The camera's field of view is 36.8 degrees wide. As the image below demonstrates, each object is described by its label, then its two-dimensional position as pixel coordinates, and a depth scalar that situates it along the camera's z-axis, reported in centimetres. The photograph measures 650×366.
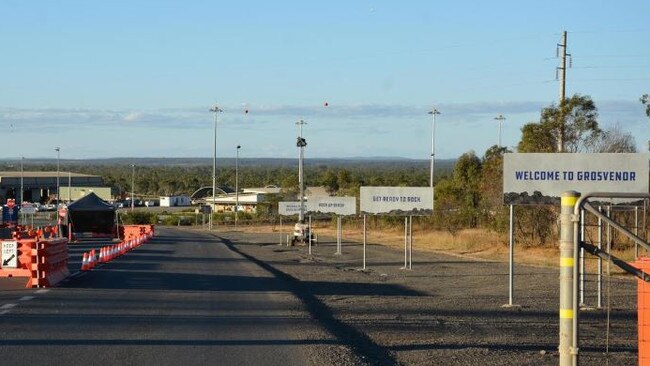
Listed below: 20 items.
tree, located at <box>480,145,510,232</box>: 4819
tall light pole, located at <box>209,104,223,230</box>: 10340
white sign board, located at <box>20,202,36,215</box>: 6075
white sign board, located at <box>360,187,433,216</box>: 3422
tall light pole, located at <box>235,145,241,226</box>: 11610
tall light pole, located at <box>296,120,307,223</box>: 5895
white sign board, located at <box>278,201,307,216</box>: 5934
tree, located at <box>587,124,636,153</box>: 4334
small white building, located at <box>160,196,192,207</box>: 16112
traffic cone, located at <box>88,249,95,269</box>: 3008
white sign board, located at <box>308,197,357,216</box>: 4588
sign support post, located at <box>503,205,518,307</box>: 1978
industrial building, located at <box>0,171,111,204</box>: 12762
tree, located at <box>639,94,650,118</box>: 4072
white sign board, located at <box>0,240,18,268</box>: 2356
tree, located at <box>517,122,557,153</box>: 4353
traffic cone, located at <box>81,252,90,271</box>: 2925
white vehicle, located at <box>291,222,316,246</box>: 5934
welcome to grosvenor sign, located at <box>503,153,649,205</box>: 1858
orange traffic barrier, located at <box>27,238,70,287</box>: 2241
